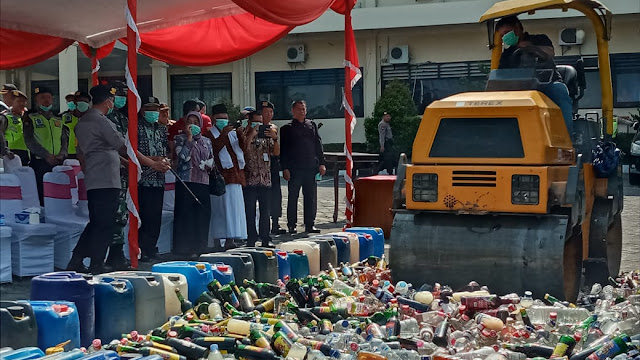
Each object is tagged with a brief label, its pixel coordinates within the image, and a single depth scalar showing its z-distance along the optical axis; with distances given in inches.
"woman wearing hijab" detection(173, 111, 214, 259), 422.9
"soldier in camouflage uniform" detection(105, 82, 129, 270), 384.2
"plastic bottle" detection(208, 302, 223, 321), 273.6
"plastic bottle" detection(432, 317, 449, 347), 253.9
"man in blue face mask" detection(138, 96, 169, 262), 402.0
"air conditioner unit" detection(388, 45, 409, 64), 1111.6
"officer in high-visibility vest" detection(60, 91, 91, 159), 443.5
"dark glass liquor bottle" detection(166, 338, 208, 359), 233.8
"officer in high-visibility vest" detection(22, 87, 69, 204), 439.5
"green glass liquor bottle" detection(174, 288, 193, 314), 275.4
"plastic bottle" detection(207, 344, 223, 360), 231.3
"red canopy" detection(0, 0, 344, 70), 410.3
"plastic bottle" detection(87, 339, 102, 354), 223.3
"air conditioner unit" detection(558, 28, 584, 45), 1038.4
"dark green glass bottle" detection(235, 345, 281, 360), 231.6
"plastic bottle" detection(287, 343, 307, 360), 231.8
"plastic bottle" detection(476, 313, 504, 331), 262.2
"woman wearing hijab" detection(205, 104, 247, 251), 451.8
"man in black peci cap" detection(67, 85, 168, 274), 359.6
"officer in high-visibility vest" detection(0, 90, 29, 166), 449.1
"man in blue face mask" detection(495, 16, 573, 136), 335.0
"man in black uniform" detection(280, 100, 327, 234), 524.1
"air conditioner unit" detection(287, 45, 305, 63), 1143.6
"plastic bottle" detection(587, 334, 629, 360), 229.9
